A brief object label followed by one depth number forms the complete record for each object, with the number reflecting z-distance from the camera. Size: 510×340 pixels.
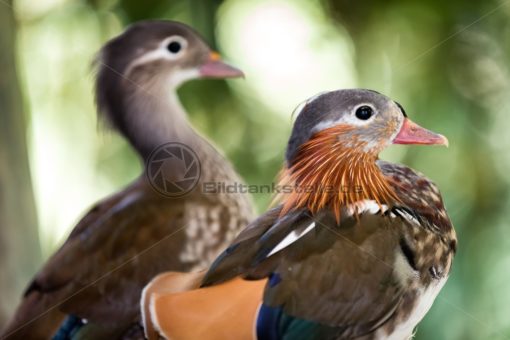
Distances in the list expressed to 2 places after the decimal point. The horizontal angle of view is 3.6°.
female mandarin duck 4.85
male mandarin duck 4.76
